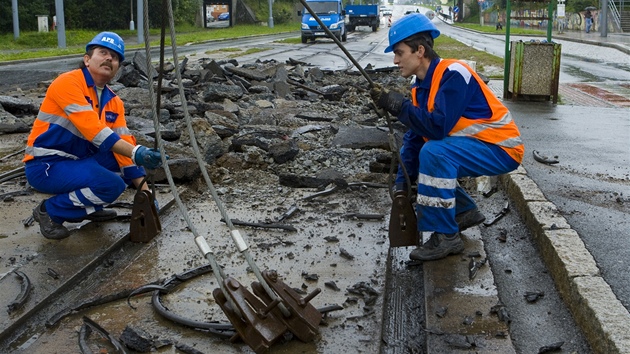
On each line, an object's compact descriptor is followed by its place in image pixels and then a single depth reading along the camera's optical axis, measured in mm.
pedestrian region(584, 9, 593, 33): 52781
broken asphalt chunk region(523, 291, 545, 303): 4113
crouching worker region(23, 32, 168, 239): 4781
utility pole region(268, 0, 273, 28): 67938
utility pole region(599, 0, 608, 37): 39344
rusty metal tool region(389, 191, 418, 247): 4648
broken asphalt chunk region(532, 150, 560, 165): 7328
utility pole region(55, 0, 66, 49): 31009
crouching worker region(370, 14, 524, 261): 4445
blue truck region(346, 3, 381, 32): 63406
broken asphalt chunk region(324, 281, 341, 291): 4215
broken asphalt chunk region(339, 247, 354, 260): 4747
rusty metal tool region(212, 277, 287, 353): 3365
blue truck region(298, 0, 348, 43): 39906
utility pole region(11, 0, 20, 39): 36225
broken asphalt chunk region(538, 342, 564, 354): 3491
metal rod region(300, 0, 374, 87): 3998
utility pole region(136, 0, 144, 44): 33056
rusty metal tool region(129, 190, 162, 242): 4836
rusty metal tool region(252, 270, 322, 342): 3486
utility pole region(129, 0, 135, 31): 50881
